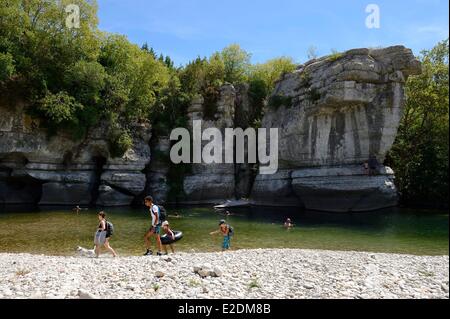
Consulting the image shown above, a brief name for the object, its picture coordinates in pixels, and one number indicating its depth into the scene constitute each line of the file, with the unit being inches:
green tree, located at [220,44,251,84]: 2290.8
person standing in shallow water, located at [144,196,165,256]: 509.1
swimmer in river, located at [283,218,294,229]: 919.0
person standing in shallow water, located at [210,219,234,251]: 605.4
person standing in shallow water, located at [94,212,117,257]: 530.3
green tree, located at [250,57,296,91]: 1990.4
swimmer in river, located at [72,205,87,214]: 1190.8
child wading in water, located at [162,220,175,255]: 541.1
